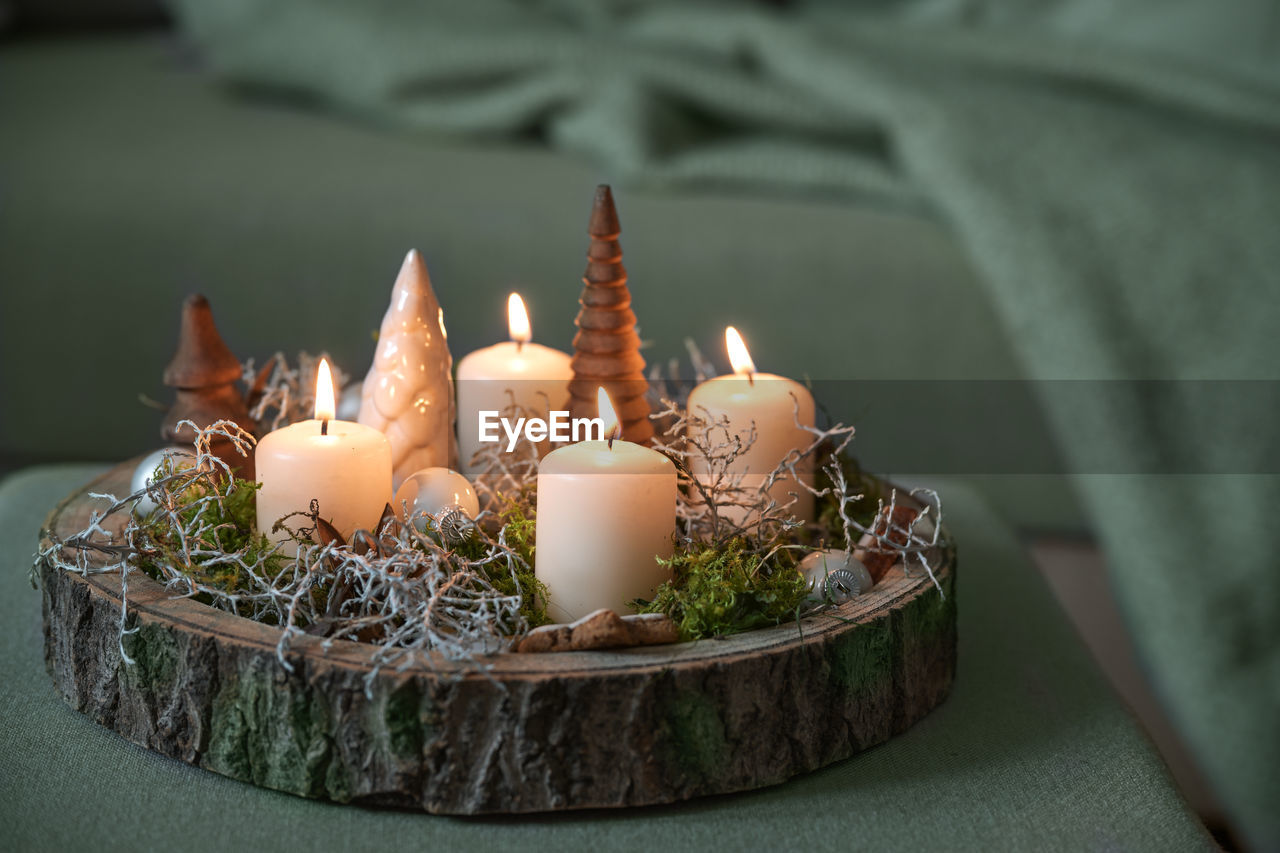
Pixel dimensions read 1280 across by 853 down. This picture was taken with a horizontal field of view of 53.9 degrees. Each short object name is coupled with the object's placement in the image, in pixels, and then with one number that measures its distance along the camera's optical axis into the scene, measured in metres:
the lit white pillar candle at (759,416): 0.77
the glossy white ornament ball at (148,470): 0.79
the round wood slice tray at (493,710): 0.59
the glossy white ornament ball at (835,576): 0.69
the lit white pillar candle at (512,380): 0.82
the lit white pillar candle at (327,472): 0.70
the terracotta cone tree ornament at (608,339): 0.77
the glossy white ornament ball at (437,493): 0.73
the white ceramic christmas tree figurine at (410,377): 0.78
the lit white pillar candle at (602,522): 0.66
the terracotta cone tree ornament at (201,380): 0.81
